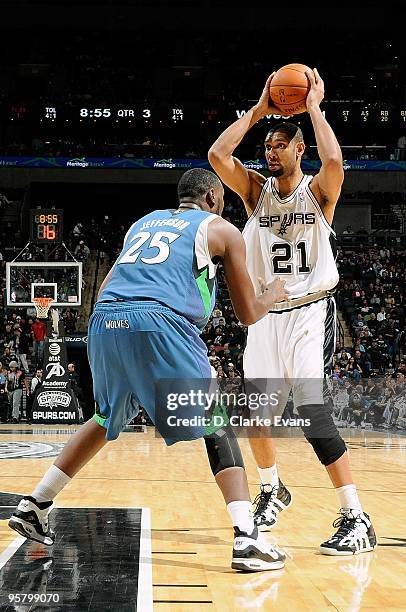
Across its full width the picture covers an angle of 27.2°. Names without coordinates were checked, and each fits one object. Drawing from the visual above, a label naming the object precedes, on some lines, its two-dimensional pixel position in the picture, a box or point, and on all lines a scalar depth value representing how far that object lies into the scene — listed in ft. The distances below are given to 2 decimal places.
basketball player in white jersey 13.96
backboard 58.44
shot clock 57.21
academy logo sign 54.19
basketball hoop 57.47
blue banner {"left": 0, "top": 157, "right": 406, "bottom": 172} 89.86
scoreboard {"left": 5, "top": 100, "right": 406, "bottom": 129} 90.17
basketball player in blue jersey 11.12
